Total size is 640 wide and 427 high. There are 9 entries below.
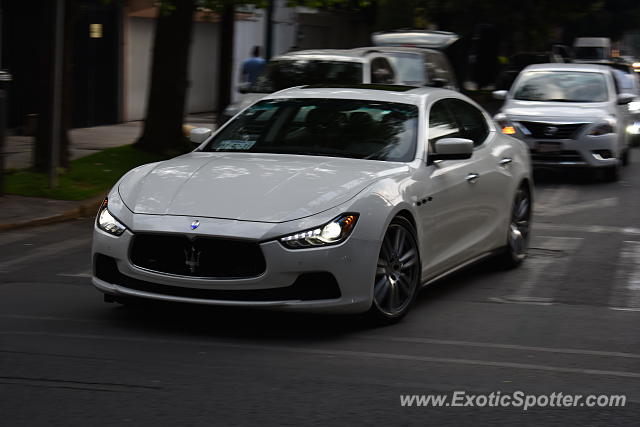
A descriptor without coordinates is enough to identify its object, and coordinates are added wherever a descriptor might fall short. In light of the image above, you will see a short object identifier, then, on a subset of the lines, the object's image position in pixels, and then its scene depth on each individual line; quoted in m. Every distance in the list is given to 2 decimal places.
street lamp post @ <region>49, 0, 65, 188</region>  13.84
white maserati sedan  6.85
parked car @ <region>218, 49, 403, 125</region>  16.38
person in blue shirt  24.95
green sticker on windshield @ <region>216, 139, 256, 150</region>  8.41
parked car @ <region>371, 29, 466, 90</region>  28.59
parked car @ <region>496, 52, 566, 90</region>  31.29
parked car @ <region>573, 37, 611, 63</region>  53.47
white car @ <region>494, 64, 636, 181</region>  17.00
